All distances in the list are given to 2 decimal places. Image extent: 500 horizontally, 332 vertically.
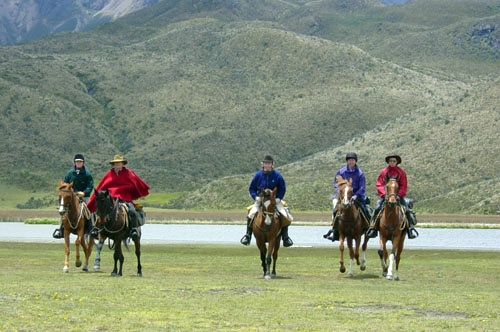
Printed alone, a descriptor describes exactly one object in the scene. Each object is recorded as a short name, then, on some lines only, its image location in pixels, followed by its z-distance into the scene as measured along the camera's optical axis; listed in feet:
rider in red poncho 89.81
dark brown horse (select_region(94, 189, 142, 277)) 86.69
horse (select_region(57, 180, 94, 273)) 89.30
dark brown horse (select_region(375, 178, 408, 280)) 85.15
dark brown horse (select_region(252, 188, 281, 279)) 86.74
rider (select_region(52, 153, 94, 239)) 93.71
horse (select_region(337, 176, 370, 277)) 89.86
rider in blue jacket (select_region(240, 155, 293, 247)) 88.22
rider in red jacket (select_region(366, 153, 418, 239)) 87.51
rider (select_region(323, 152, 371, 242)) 92.38
